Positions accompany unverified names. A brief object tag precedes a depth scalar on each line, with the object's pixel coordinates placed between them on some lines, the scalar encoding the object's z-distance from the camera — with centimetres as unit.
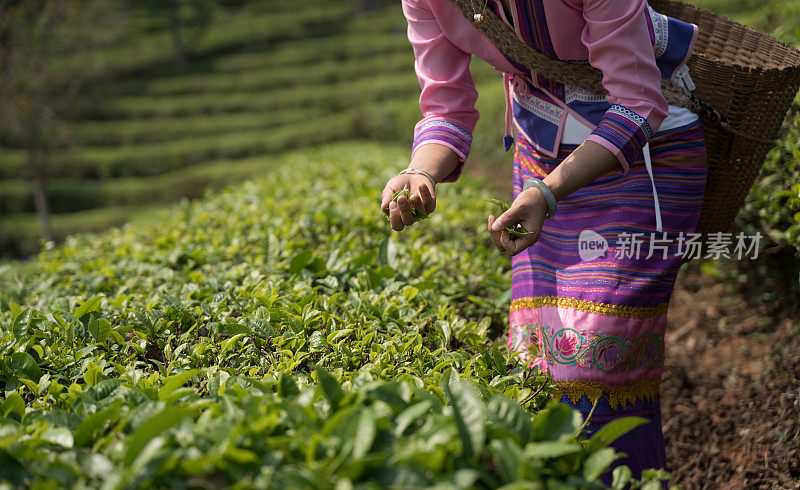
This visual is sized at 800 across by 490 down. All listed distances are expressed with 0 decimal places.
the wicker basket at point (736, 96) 181
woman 153
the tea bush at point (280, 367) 93
